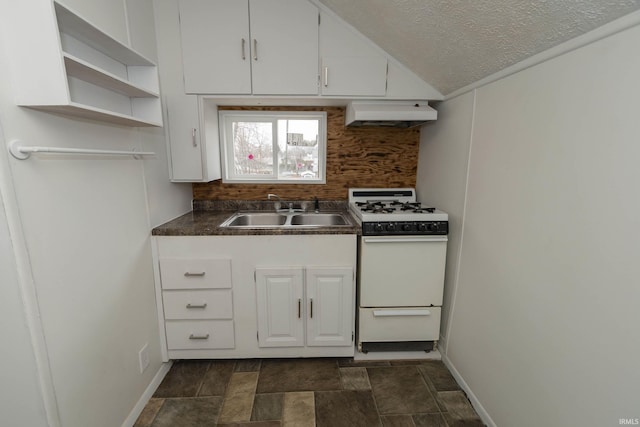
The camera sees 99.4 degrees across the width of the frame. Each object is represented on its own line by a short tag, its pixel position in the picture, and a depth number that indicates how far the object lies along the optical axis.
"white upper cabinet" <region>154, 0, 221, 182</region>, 1.80
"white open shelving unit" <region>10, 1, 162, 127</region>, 0.92
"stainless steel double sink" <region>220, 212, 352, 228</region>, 2.36
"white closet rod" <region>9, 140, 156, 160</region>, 0.92
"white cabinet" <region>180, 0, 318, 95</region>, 1.81
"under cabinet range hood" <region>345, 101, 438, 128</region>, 1.94
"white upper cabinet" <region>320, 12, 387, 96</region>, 1.87
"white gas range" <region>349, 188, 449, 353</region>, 1.83
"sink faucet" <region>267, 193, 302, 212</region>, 2.46
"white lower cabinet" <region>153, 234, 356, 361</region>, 1.79
